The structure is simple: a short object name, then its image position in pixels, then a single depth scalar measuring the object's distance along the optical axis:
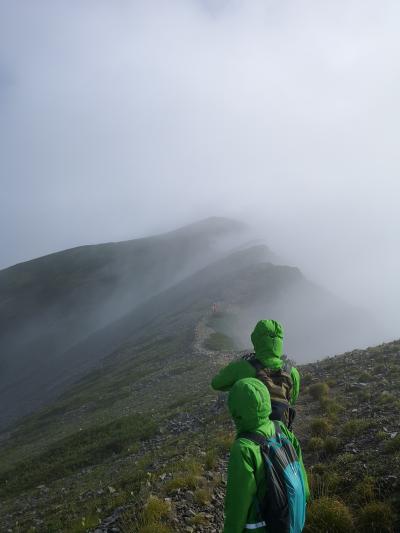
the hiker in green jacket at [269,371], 6.95
